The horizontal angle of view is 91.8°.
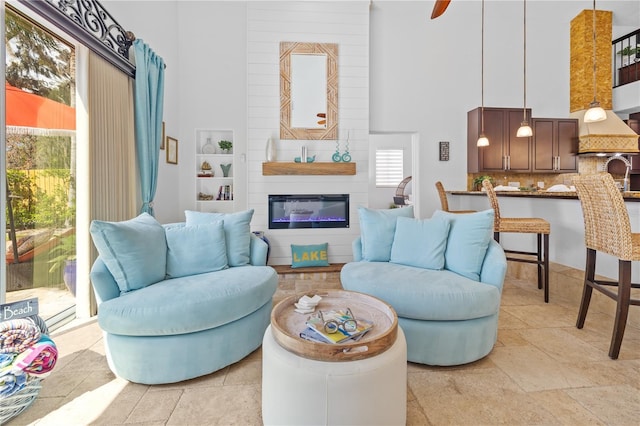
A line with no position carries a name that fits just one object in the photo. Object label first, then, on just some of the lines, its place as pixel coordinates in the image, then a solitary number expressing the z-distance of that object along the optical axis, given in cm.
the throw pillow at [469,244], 215
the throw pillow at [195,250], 221
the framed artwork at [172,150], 402
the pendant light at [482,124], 437
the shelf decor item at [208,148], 455
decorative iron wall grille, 202
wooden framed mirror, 434
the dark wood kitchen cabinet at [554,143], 494
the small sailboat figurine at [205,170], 454
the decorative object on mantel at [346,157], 440
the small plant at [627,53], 503
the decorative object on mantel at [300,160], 434
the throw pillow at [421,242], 230
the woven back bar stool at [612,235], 190
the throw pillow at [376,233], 253
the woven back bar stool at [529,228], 288
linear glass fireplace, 439
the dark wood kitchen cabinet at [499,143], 475
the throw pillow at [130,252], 183
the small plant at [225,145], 452
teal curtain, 305
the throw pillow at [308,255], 421
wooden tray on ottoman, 120
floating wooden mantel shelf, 421
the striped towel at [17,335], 152
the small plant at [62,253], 235
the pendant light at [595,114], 309
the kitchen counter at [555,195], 231
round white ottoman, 114
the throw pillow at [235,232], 243
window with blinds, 775
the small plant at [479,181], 484
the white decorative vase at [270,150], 424
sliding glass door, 199
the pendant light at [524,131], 400
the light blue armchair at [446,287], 181
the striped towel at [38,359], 150
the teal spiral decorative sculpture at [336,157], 439
